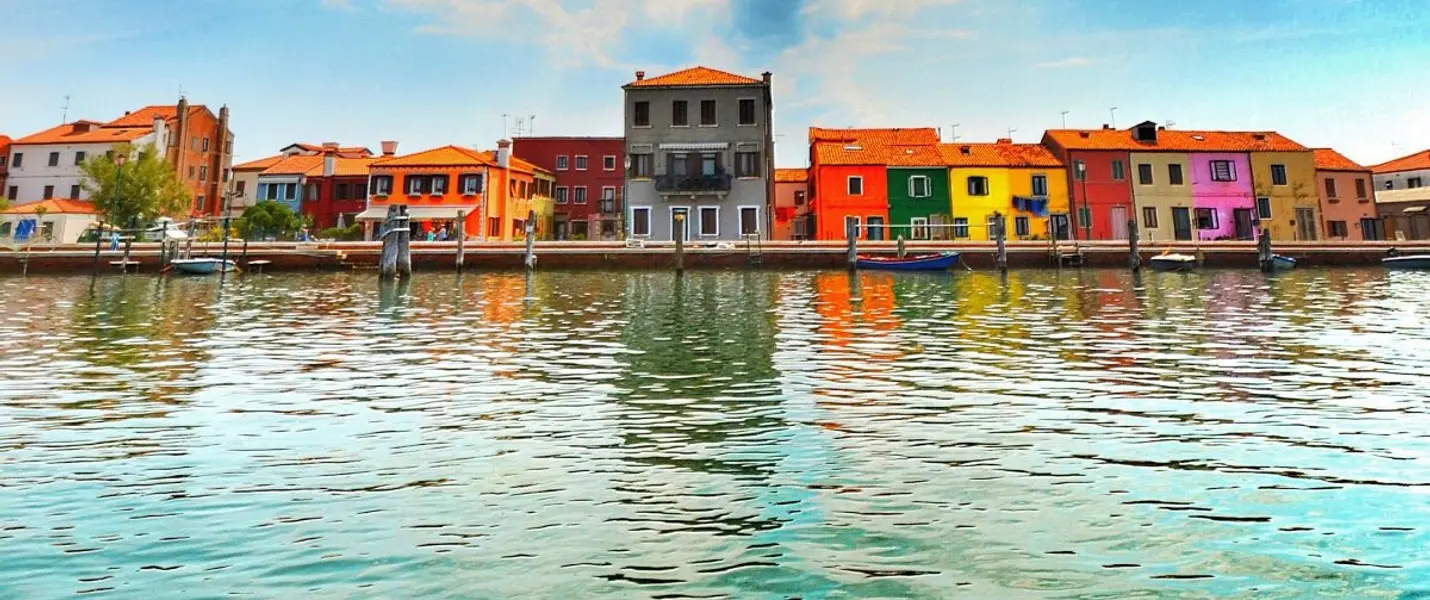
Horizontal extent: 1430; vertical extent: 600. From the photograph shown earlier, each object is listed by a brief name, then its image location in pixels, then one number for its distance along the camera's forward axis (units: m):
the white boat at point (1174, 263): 38.09
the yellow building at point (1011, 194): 54.41
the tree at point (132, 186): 58.34
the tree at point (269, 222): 52.81
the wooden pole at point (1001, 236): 37.48
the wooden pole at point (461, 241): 37.69
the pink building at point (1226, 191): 55.59
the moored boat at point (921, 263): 37.50
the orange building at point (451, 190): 55.44
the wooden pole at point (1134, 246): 36.94
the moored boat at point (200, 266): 36.53
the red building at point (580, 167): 65.56
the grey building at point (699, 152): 52.97
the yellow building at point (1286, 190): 55.66
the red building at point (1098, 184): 55.19
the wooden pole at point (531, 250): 37.88
